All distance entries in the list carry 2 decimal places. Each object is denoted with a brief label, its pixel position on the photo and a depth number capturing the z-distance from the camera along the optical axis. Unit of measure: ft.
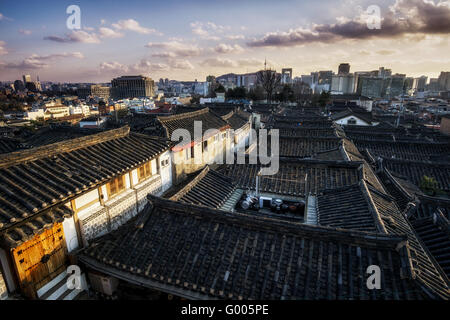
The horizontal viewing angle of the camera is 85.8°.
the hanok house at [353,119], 149.11
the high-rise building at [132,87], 578.25
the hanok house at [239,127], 93.61
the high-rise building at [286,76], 552.99
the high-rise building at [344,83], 483.10
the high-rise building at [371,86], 447.01
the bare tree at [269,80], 248.52
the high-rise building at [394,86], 464.24
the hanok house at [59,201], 22.24
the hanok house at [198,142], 55.57
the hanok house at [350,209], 28.84
